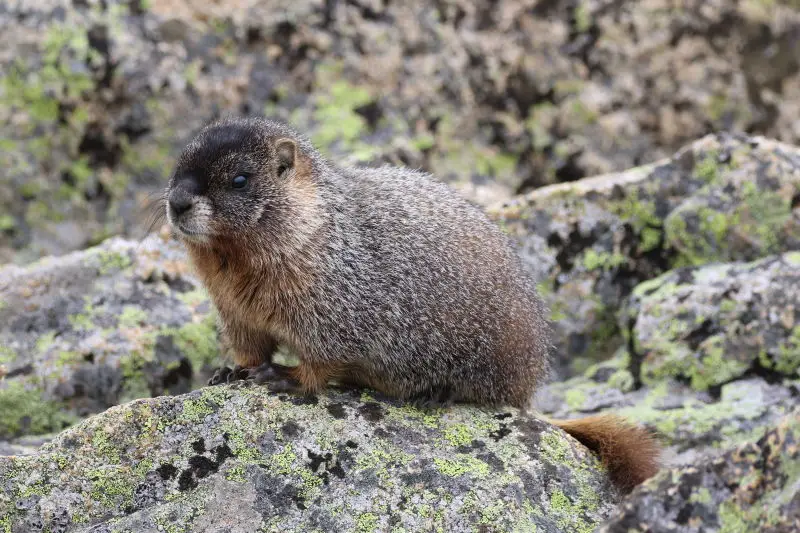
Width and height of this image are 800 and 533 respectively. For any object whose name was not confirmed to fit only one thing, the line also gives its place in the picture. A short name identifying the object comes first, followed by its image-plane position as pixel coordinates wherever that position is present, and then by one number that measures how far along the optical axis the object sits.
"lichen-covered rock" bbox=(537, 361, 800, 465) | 12.04
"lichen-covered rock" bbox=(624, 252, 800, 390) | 12.84
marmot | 10.90
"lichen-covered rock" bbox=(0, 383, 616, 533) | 8.96
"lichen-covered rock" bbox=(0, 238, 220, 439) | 12.85
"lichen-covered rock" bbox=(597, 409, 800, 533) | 6.90
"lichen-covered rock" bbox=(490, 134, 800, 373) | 14.83
